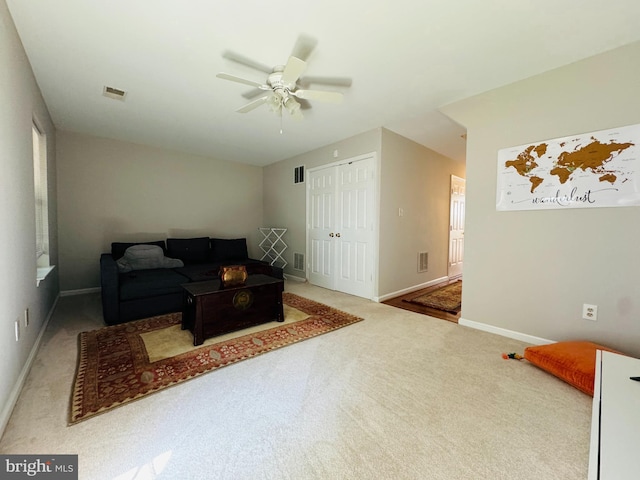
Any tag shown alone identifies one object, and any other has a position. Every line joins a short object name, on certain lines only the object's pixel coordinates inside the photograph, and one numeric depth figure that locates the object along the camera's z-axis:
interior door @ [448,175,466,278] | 4.89
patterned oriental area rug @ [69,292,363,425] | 1.62
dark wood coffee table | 2.30
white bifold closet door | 3.74
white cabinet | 0.59
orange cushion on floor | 1.63
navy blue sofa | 2.68
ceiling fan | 1.90
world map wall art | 1.95
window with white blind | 2.82
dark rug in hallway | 3.42
